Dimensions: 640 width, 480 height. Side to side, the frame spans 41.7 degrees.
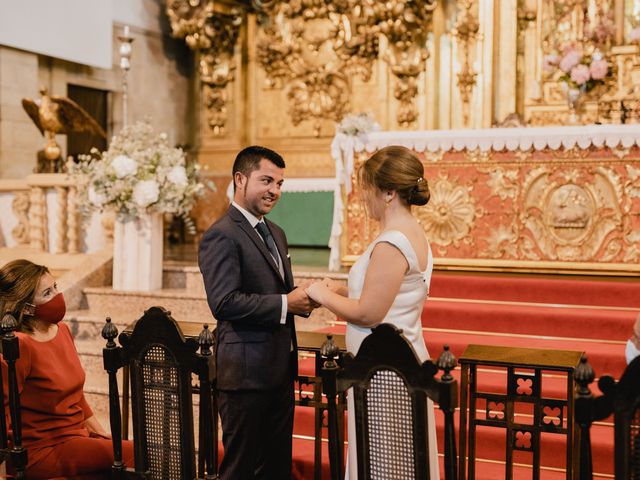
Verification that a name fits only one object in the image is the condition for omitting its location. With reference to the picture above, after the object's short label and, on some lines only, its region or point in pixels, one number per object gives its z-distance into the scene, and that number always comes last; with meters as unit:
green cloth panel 9.11
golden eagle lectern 7.77
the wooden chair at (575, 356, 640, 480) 2.29
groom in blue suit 3.01
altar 6.12
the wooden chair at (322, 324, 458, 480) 2.51
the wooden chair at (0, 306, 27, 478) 3.24
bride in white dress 2.83
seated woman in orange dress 3.41
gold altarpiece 8.86
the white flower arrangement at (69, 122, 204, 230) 6.56
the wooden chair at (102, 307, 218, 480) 3.06
